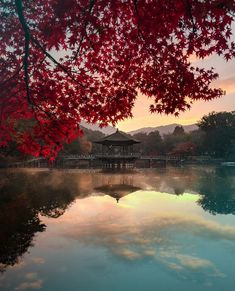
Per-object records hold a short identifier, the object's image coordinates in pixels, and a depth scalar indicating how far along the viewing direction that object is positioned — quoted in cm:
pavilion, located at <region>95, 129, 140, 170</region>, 4362
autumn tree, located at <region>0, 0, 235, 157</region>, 628
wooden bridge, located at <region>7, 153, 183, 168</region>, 4270
